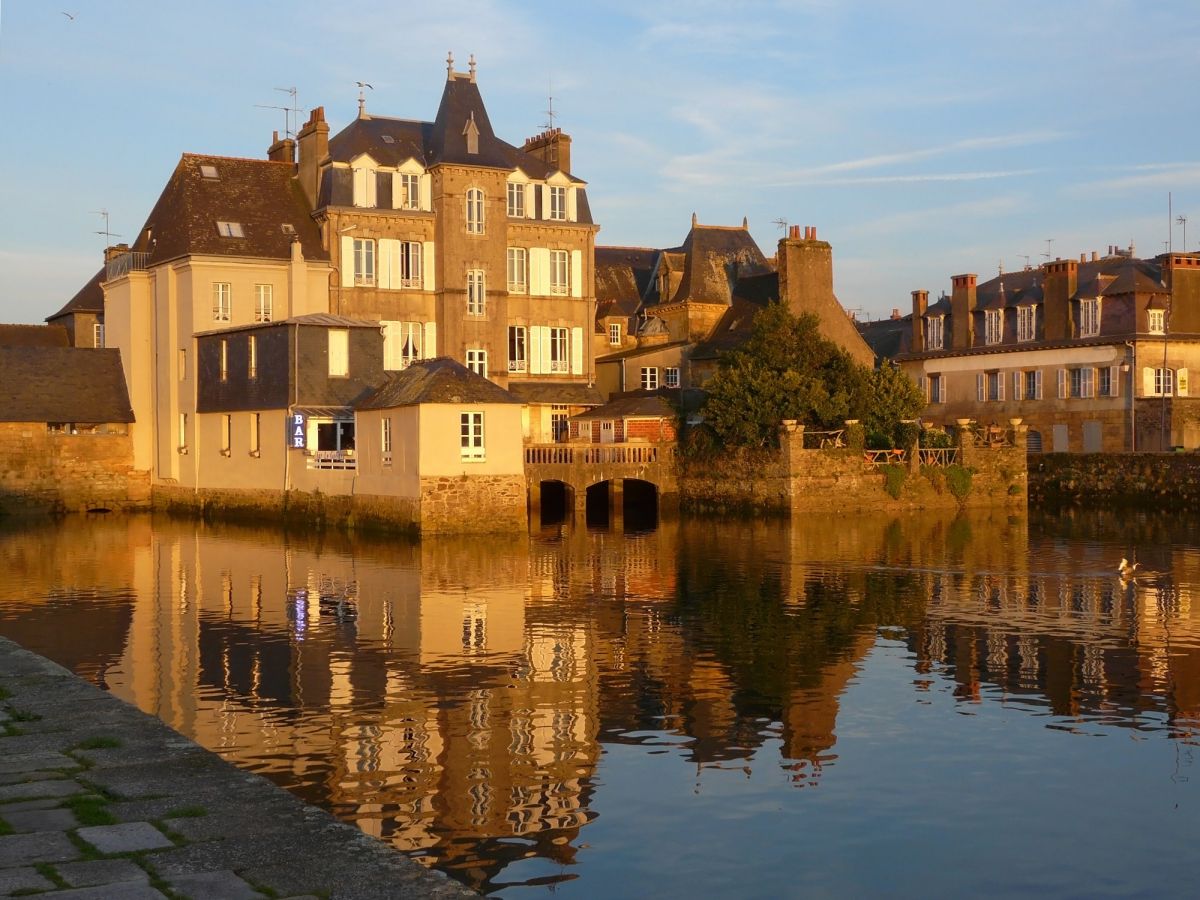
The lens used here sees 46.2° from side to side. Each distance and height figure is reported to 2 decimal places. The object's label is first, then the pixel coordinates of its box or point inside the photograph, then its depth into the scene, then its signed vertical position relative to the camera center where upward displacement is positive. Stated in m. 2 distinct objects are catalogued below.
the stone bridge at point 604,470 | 48.25 -1.05
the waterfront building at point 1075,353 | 54.69 +3.45
